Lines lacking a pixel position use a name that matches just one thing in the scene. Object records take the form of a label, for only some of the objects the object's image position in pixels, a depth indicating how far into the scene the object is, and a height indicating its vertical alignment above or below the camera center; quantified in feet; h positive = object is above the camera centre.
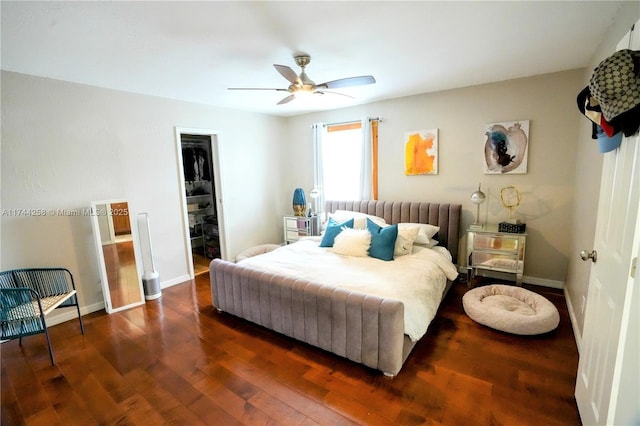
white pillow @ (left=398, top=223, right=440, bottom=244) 11.12 -2.36
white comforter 7.32 -2.99
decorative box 10.61 -2.11
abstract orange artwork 12.56 +1.00
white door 3.86 -1.84
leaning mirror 10.03 -2.67
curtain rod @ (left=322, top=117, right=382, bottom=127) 13.74 +2.83
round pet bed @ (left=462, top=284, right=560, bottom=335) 7.88 -4.23
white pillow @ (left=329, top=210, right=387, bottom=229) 11.93 -1.88
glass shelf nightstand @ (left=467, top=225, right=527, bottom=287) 10.49 -3.00
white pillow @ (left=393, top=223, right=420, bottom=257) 10.43 -2.44
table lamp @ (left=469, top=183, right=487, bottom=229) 10.93 -1.06
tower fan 11.32 -3.50
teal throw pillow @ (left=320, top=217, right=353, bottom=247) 11.56 -2.29
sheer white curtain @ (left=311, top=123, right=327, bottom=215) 15.53 +0.61
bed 6.50 -3.46
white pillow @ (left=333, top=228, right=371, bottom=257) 10.29 -2.49
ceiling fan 7.64 +2.62
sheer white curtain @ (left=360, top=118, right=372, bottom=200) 14.05 +0.59
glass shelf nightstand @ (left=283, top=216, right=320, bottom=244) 15.21 -2.73
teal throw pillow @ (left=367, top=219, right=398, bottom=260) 9.98 -2.43
